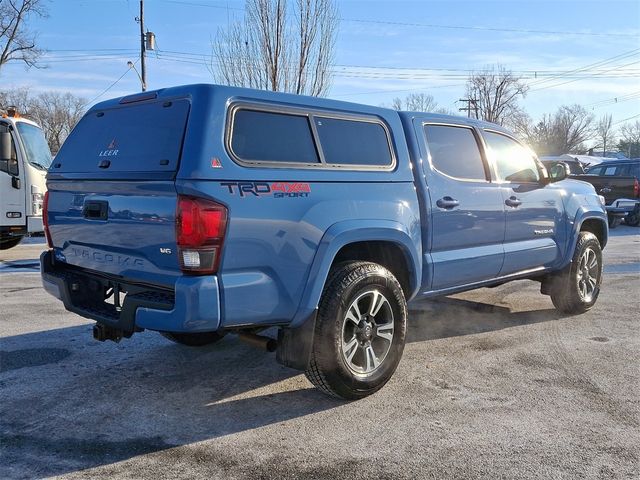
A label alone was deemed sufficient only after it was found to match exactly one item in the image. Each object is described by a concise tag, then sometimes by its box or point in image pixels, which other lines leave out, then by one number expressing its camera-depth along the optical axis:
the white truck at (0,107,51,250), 10.44
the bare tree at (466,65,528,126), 62.53
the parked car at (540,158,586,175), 27.15
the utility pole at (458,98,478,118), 61.54
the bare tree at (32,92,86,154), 64.81
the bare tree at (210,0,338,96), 18.62
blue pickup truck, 3.28
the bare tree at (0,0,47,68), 32.34
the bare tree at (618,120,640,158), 82.88
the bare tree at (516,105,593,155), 78.69
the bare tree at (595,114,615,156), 88.24
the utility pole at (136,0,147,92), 25.72
